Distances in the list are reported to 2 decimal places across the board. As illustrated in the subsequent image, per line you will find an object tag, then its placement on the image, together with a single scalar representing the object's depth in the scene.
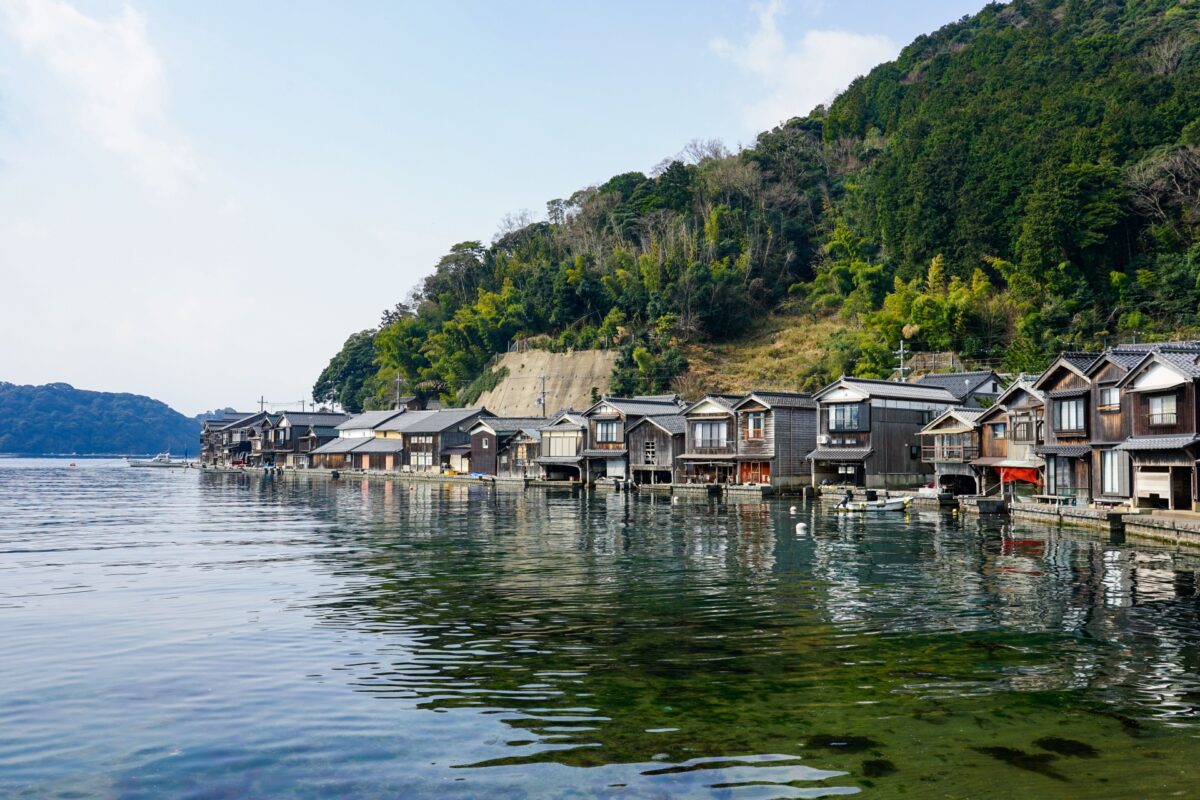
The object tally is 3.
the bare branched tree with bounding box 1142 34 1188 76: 85.69
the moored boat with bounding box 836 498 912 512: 46.75
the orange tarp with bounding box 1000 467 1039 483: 46.91
